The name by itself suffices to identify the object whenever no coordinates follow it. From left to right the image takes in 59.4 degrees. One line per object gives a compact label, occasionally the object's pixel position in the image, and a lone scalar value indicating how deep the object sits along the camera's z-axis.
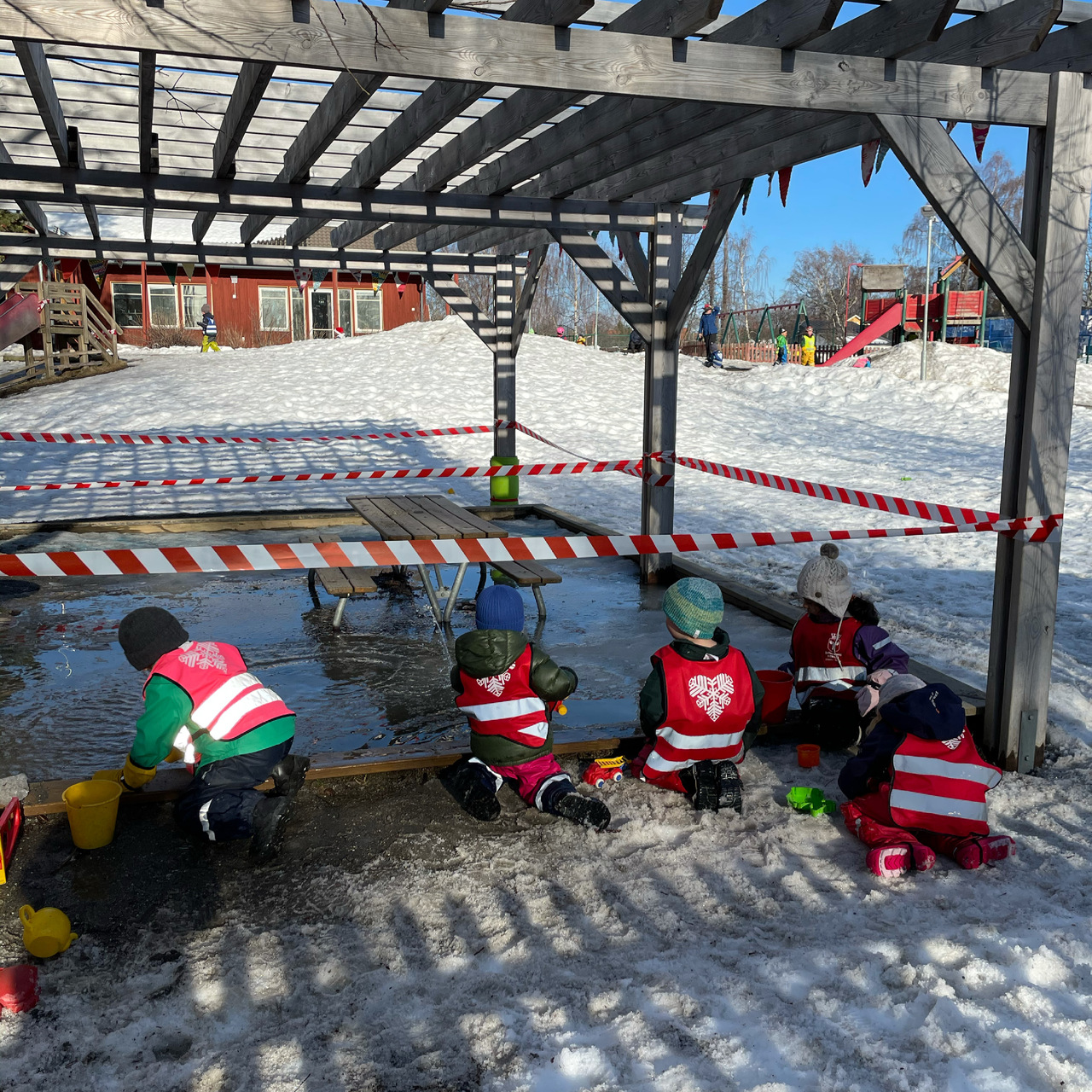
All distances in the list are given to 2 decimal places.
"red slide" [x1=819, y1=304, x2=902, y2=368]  33.00
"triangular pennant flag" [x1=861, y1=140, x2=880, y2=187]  4.99
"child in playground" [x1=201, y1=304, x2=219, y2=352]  32.09
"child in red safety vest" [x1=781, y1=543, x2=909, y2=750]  4.64
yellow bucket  3.57
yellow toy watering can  2.94
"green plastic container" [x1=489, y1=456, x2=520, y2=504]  11.89
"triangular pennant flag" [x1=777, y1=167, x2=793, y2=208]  5.75
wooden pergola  3.62
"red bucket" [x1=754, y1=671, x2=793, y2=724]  4.72
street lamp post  24.12
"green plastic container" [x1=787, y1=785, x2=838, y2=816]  3.99
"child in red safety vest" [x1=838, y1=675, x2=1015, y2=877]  3.50
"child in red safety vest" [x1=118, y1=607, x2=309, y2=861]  3.58
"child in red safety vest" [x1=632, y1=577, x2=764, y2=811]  3.97
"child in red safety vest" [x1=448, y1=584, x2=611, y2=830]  3.91
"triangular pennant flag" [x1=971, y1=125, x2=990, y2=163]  4.51
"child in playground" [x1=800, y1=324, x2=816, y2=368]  32.16
